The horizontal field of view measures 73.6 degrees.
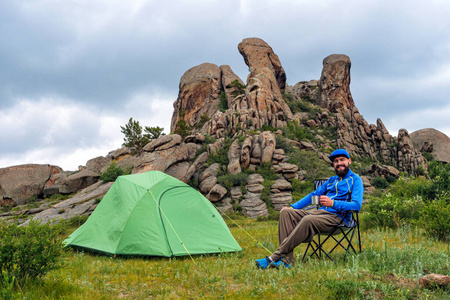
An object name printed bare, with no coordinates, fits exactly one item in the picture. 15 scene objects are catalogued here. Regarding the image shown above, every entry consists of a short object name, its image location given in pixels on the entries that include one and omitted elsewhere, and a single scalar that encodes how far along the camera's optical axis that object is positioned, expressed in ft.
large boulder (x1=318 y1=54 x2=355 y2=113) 194.90
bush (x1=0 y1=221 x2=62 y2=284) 12.69
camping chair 17.61
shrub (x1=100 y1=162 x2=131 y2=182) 81.30
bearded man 17.07
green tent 23.50
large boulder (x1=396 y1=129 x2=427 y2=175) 131.44
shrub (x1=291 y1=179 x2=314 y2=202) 74.89
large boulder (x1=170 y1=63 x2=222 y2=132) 204.85
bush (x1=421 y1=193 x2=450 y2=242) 23.86
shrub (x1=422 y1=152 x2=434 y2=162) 156.56
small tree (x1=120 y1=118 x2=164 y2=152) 136.56
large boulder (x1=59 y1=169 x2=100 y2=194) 96.43
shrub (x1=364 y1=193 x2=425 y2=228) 31.65
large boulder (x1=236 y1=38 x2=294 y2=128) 130.21
